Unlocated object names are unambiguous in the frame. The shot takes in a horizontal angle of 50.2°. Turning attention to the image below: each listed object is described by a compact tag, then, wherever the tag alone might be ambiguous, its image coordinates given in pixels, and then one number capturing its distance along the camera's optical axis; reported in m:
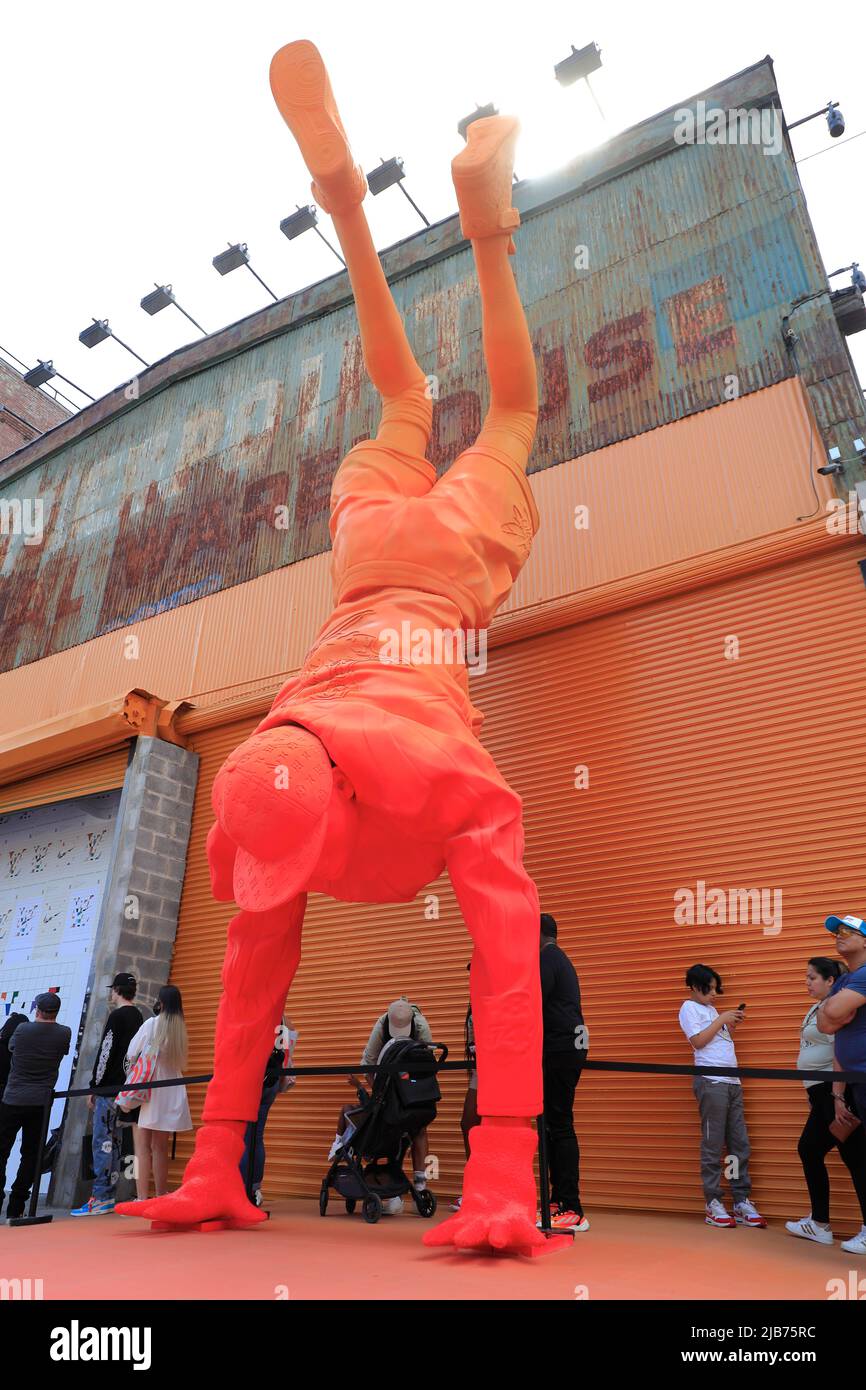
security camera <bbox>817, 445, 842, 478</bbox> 6.51
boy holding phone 4.97
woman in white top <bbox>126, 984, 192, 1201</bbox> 5.84
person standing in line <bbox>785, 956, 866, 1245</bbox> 4.29
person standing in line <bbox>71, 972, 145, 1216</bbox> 6.43
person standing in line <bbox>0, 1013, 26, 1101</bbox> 6.39
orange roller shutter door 5.41
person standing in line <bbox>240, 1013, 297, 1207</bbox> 5.40
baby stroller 4.84
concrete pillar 7.29
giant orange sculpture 3.56
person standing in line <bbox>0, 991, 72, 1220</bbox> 5.61
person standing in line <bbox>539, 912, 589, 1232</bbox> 4.27
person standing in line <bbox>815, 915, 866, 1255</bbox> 3.83
